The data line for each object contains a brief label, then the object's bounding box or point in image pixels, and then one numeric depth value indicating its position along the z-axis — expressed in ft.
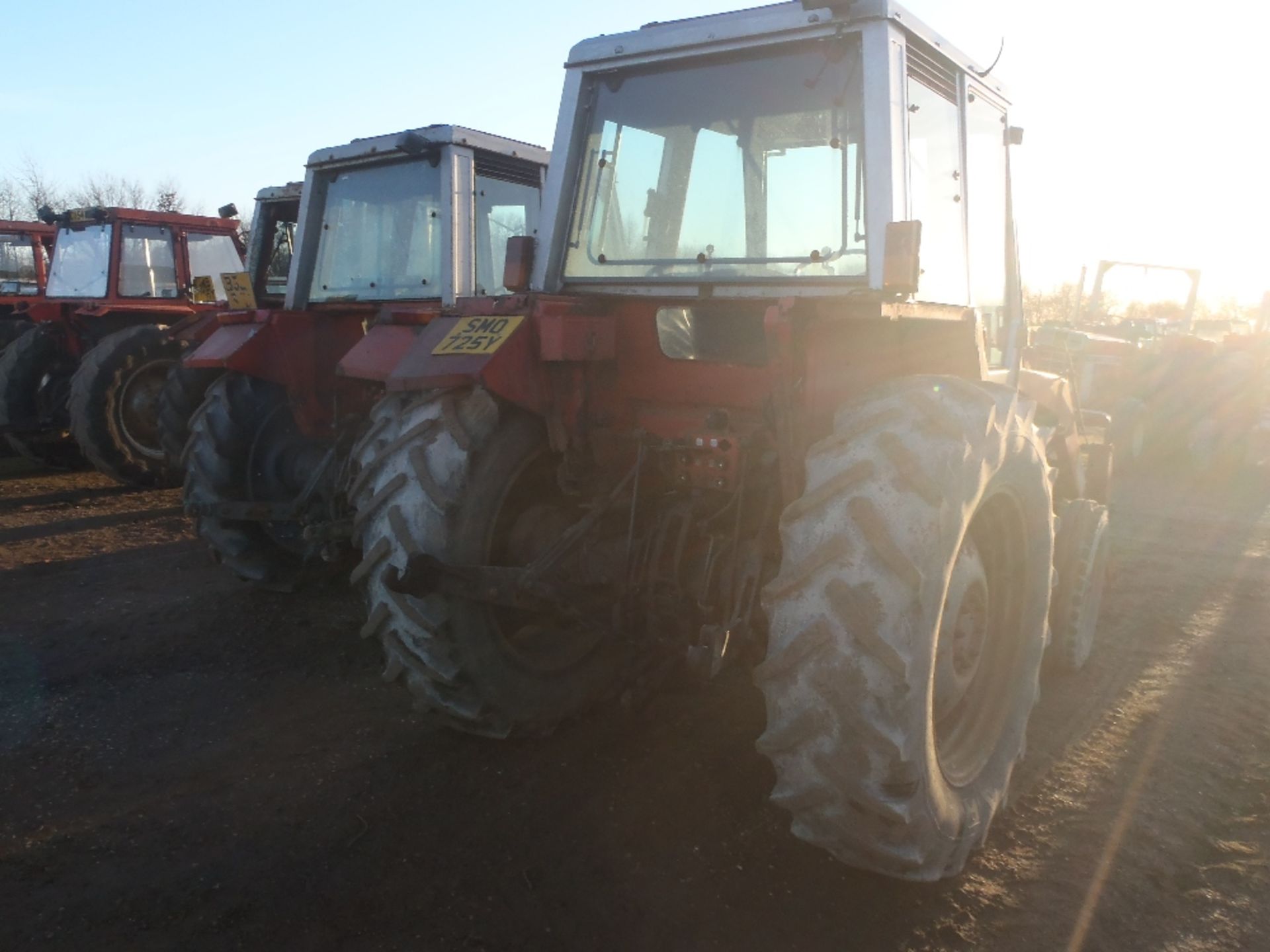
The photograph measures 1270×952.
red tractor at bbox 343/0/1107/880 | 7.74
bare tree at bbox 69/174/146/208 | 122.83
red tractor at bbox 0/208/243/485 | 27.86
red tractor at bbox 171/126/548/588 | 16.67
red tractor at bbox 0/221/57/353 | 35.22
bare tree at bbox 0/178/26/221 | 116.06
